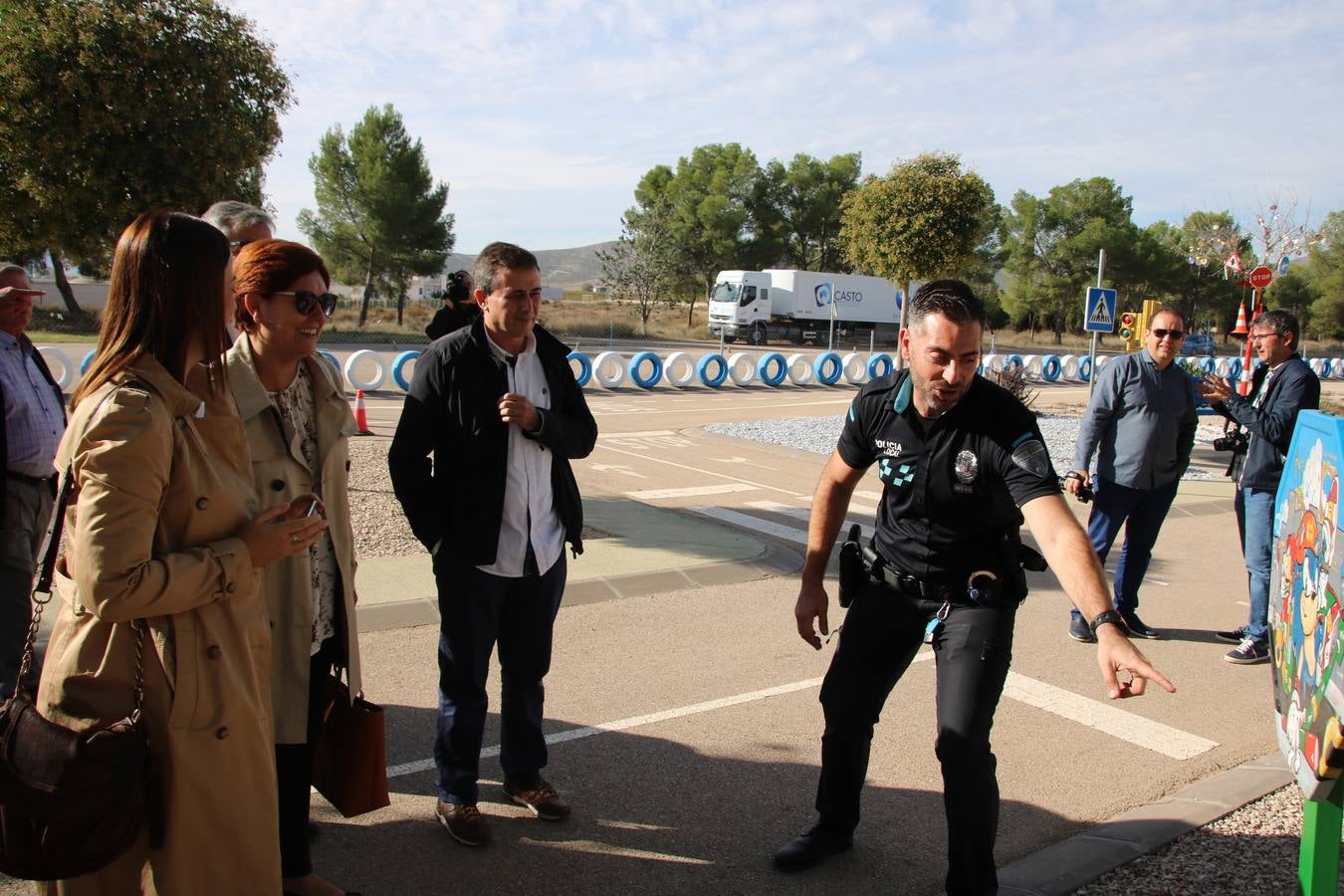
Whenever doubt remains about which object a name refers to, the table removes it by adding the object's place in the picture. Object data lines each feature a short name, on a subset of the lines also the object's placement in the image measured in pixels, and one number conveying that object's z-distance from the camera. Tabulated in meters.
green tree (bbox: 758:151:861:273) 67.19
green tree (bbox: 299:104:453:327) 47.12
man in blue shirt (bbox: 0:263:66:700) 3.99
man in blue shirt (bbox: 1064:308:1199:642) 6.02
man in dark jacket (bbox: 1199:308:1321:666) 5.75
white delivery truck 45.12
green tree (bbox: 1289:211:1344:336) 65.38
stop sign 16.36
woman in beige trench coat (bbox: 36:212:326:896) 2.02
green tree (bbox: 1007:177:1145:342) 63.28
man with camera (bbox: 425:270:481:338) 5.62
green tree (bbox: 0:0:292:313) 8.96
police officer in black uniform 2.91
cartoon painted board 2.42
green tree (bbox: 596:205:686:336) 53.97
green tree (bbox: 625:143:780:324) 63.25
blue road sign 14.25
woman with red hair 2.69
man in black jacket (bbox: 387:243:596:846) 3.41
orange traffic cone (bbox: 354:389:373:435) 13.15
